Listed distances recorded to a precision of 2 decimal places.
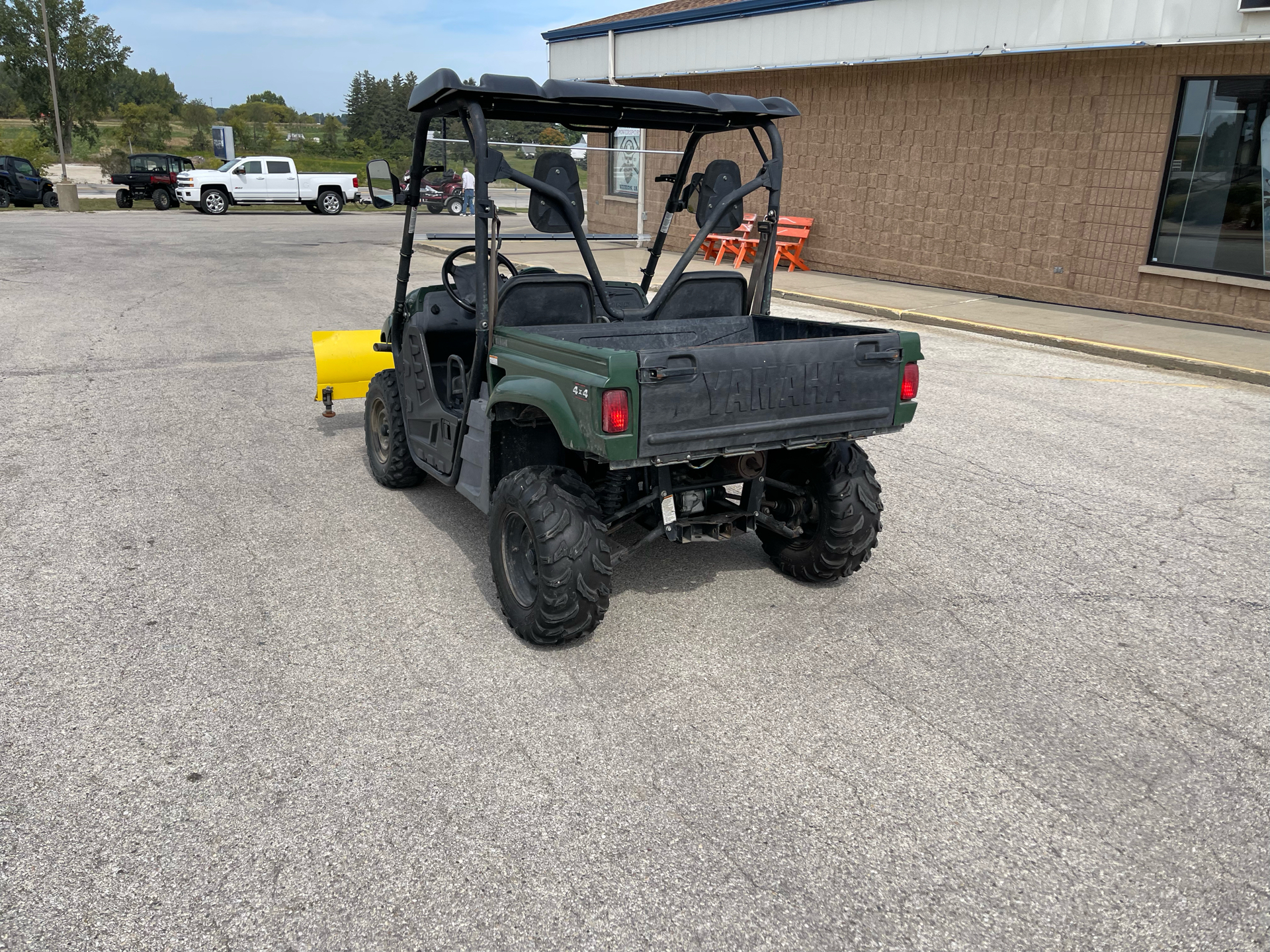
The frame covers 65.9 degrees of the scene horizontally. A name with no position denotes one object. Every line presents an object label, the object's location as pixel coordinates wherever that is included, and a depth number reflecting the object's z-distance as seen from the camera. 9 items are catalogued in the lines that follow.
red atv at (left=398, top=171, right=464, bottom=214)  35.06
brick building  11.93
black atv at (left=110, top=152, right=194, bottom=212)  32.78
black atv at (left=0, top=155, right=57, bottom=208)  31.41
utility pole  37.28
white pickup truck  31.16
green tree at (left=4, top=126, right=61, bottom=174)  41.44
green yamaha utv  3.76
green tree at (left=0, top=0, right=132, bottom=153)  42.31
